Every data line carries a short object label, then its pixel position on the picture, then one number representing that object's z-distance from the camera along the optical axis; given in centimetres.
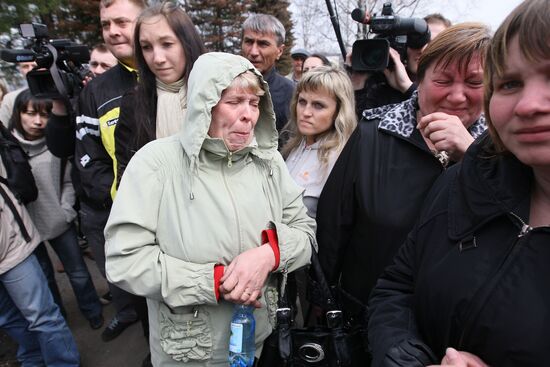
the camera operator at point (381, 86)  211
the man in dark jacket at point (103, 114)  212
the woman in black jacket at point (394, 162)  125
